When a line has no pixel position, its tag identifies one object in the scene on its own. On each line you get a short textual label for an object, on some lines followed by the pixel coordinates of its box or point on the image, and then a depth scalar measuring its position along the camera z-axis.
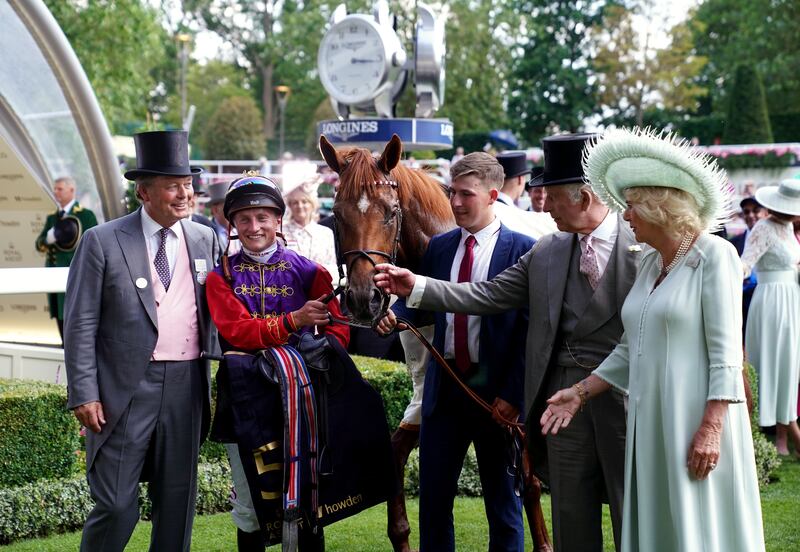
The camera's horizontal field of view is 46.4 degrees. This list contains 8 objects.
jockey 3.70
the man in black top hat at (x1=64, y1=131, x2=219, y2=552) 3.80
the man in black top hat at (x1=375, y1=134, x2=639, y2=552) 3.55
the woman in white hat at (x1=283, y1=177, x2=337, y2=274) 7.63
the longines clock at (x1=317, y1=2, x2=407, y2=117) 12.38
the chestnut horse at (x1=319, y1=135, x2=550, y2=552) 3.76
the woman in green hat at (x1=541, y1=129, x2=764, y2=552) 3.06
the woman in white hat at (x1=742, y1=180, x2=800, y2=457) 7.92
